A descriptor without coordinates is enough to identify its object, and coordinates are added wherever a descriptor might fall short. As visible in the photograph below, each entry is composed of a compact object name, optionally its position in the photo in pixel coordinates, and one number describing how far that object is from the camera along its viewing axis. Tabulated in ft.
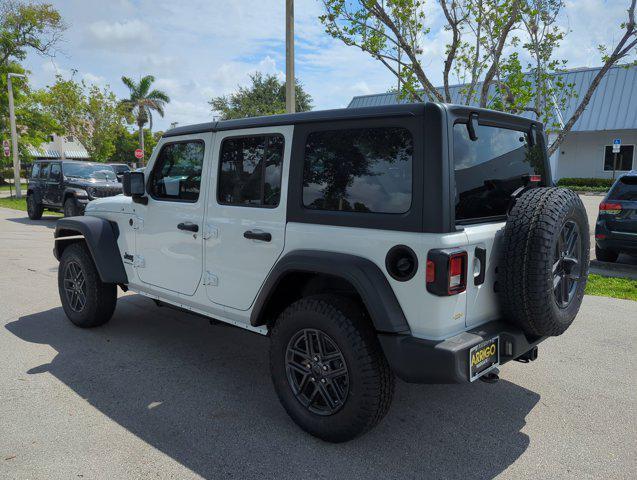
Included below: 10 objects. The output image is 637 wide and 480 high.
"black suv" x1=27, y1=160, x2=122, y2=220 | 45.19
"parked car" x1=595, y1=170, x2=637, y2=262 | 26.71
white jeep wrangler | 8.80
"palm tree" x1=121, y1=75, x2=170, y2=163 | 164.55
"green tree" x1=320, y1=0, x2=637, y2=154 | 24.35
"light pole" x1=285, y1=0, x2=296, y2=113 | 27.50
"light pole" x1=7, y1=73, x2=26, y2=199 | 79.82
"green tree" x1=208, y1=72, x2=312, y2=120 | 119.03
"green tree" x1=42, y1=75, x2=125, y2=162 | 112.16
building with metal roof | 88.12
